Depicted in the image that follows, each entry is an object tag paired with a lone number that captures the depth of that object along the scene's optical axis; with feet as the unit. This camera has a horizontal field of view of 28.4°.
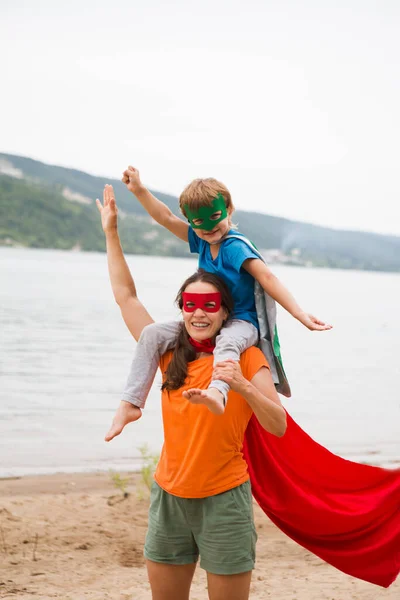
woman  10.96
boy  11.52
